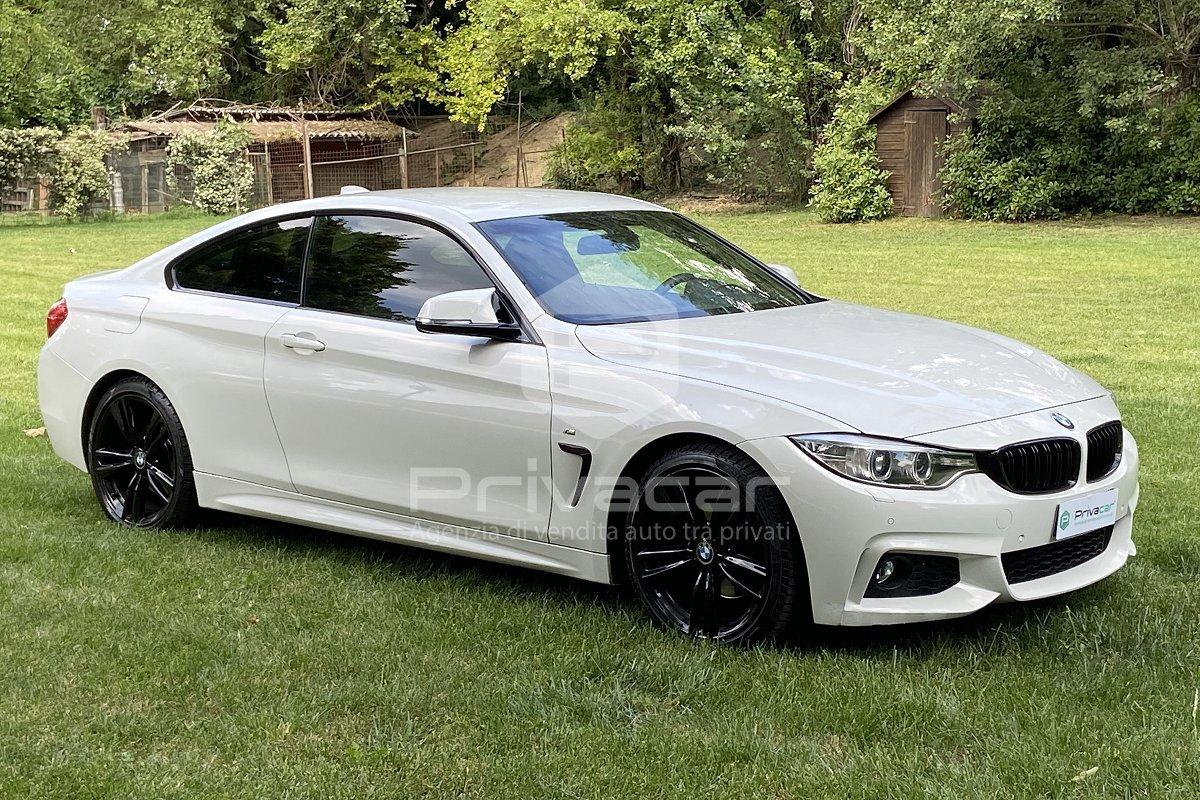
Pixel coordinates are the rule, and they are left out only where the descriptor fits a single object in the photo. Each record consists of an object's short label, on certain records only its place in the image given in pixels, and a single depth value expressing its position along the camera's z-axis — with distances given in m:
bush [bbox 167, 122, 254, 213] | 37.25
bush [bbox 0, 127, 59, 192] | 34.06
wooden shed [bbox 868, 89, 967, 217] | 29.28
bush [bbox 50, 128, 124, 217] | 34.38
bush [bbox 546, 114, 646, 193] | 37.41
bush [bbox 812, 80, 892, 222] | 29.34
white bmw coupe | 4.18
